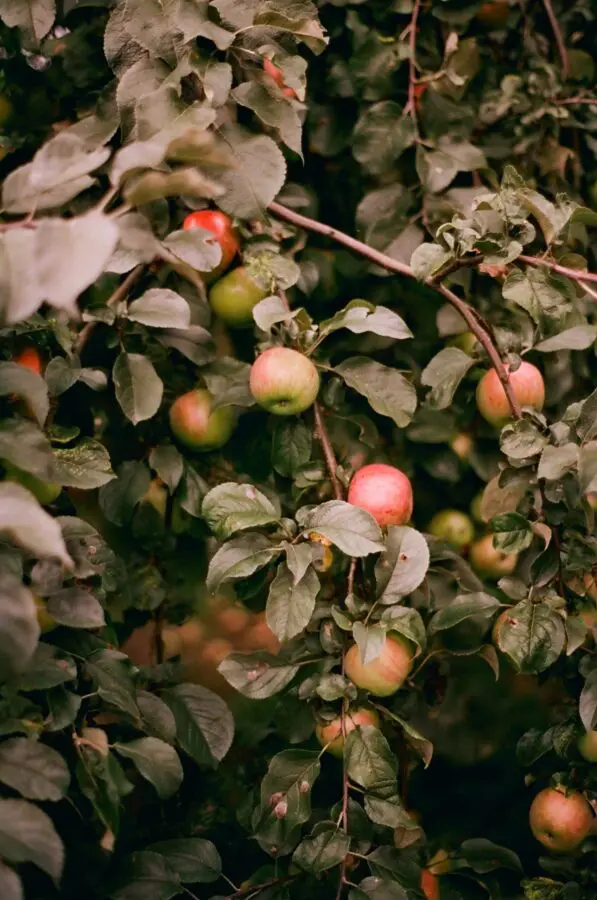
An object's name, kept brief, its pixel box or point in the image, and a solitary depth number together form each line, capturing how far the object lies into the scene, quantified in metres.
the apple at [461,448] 1.12
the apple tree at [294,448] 0.75
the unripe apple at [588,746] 0.87
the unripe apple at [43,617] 0.75
